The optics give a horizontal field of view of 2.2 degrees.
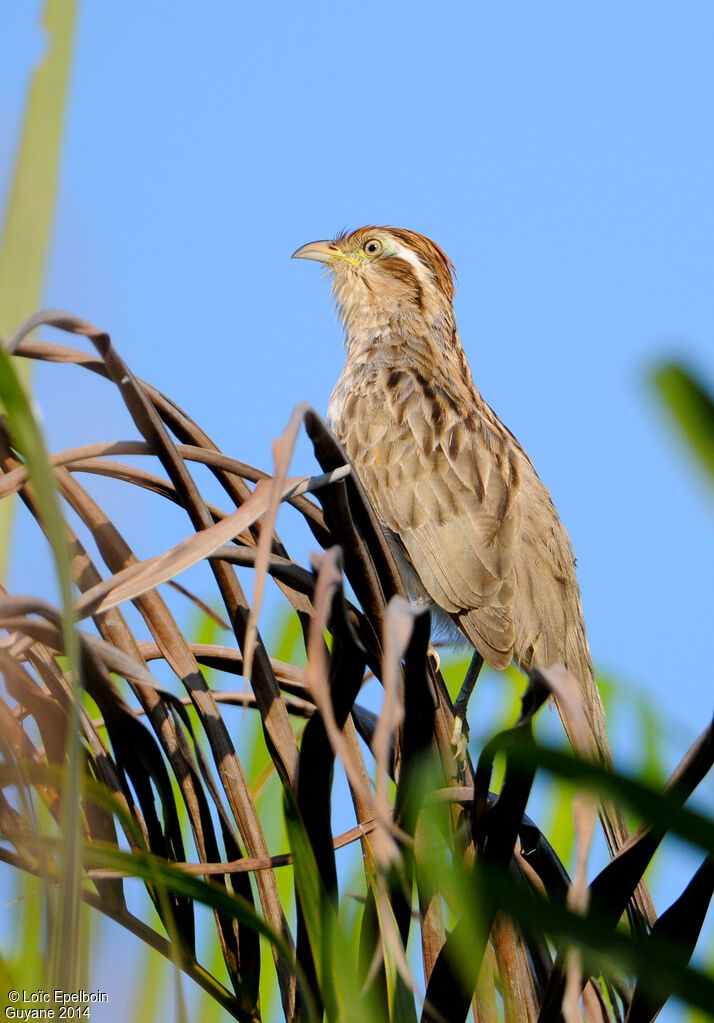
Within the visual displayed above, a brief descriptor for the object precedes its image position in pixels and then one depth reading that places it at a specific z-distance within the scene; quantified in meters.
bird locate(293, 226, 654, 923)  6.09
